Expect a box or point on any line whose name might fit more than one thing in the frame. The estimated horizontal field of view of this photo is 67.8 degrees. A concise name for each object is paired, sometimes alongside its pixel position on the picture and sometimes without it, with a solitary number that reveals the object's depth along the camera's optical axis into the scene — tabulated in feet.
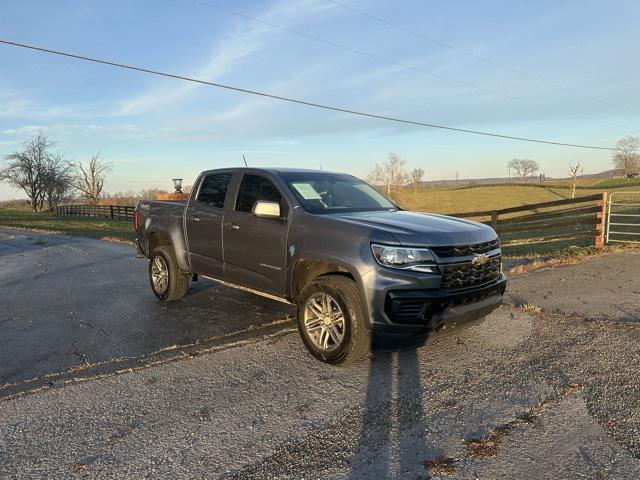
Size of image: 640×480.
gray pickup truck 13.21
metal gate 39.61
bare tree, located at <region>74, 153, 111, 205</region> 221.46
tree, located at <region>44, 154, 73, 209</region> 208.74
